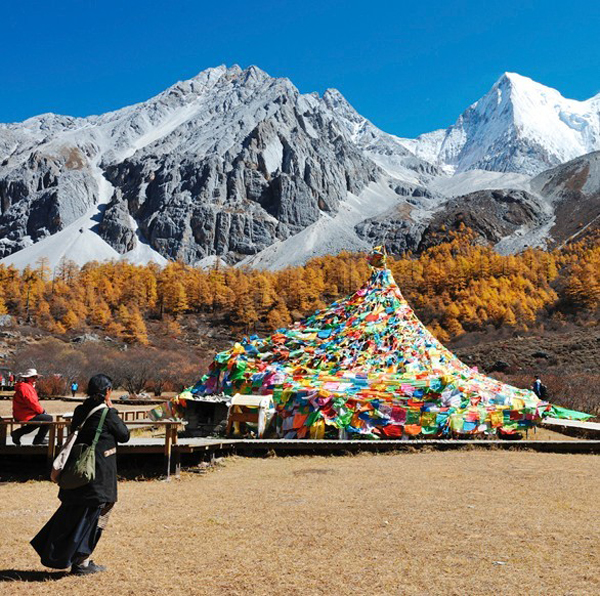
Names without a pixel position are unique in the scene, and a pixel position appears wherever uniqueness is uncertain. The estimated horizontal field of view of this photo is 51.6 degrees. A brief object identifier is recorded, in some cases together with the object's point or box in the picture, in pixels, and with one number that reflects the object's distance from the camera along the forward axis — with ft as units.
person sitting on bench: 32.45
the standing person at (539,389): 63.41
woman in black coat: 16.12
